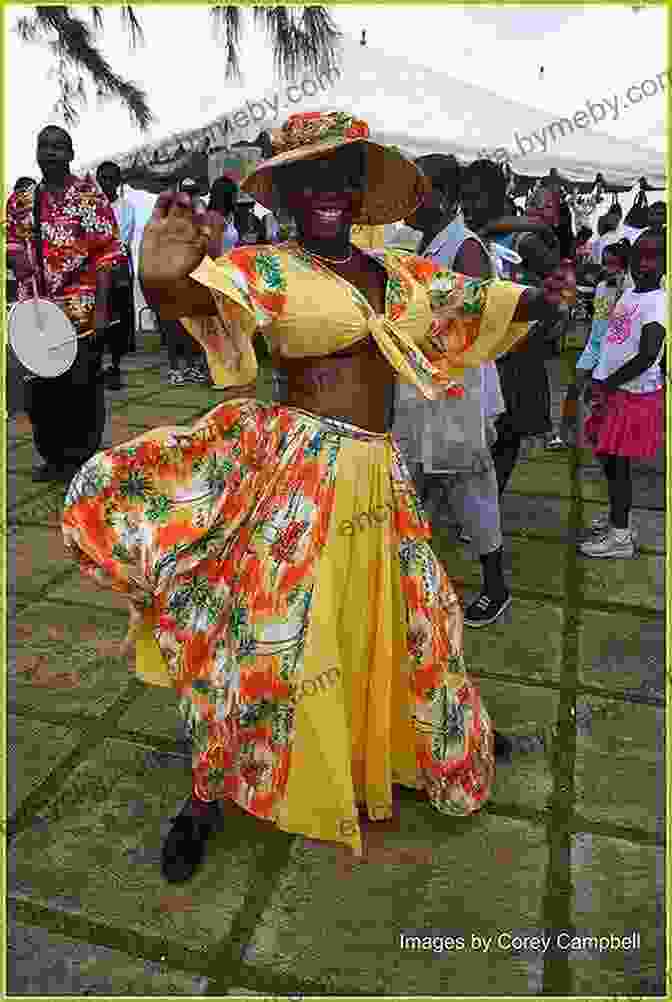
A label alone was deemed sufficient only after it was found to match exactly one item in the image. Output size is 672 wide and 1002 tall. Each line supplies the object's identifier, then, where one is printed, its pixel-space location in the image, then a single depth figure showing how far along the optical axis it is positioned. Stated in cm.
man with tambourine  472
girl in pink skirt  401
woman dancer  203
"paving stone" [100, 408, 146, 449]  634
